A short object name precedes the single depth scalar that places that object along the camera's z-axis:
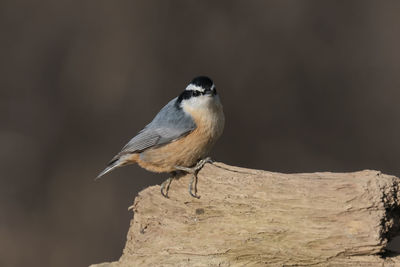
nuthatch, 7.99
